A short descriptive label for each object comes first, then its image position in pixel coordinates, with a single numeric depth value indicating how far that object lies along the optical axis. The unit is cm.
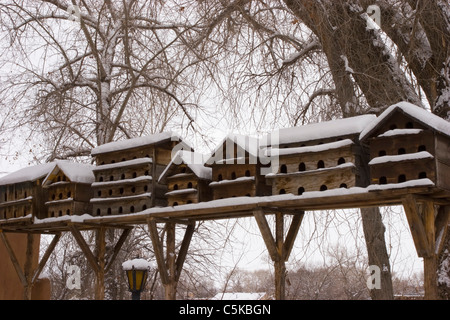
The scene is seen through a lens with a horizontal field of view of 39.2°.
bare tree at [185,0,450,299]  801
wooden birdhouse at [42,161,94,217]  880
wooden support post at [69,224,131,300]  890
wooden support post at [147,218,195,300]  790
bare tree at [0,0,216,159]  1221
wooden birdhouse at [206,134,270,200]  693
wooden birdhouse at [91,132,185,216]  799
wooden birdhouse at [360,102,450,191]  573
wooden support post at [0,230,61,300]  1026
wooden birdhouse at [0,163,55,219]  938
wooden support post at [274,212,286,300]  675
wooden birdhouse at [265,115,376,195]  627
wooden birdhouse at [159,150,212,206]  748
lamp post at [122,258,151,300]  785
